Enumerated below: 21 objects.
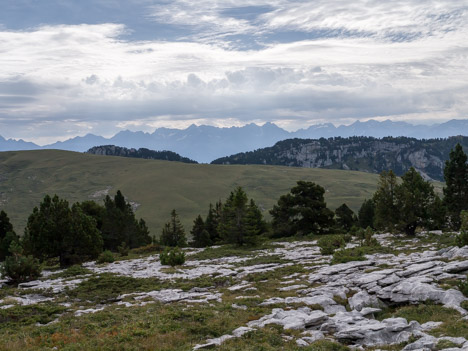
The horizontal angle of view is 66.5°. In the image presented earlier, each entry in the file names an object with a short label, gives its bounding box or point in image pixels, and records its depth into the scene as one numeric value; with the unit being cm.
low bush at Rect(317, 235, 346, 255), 3338
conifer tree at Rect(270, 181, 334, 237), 5653
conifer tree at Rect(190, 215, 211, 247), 6644
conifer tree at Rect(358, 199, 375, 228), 8089
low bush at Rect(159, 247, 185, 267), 3553
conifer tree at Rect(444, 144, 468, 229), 5047
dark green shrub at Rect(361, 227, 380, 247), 3448
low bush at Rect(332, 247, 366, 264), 2636
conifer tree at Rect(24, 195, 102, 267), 3481
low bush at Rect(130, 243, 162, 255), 5239
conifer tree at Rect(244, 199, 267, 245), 4638
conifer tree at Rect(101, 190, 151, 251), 6569
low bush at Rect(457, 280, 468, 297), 1603
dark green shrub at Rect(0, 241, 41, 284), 2862
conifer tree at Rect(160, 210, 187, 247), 7475
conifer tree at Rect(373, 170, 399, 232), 4228
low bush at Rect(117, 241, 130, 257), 4891
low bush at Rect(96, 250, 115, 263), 3931
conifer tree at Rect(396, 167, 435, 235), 4125
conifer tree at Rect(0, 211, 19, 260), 5272
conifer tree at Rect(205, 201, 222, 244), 7375
